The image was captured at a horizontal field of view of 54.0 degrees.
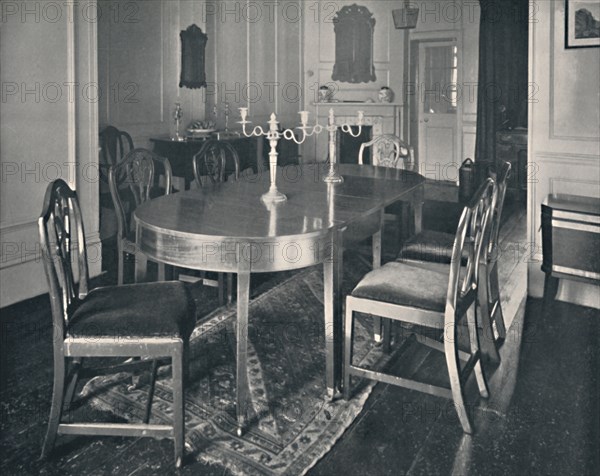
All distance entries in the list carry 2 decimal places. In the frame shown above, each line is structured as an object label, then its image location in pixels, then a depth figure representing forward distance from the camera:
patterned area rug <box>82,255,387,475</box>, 2.24
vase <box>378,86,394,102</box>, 8.80
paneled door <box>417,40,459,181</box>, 9.20
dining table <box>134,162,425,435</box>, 2.30
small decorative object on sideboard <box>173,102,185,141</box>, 6.39
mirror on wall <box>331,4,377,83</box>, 8.98
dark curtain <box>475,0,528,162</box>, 8.24
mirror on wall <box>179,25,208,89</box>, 6.59
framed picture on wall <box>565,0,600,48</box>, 3.71
